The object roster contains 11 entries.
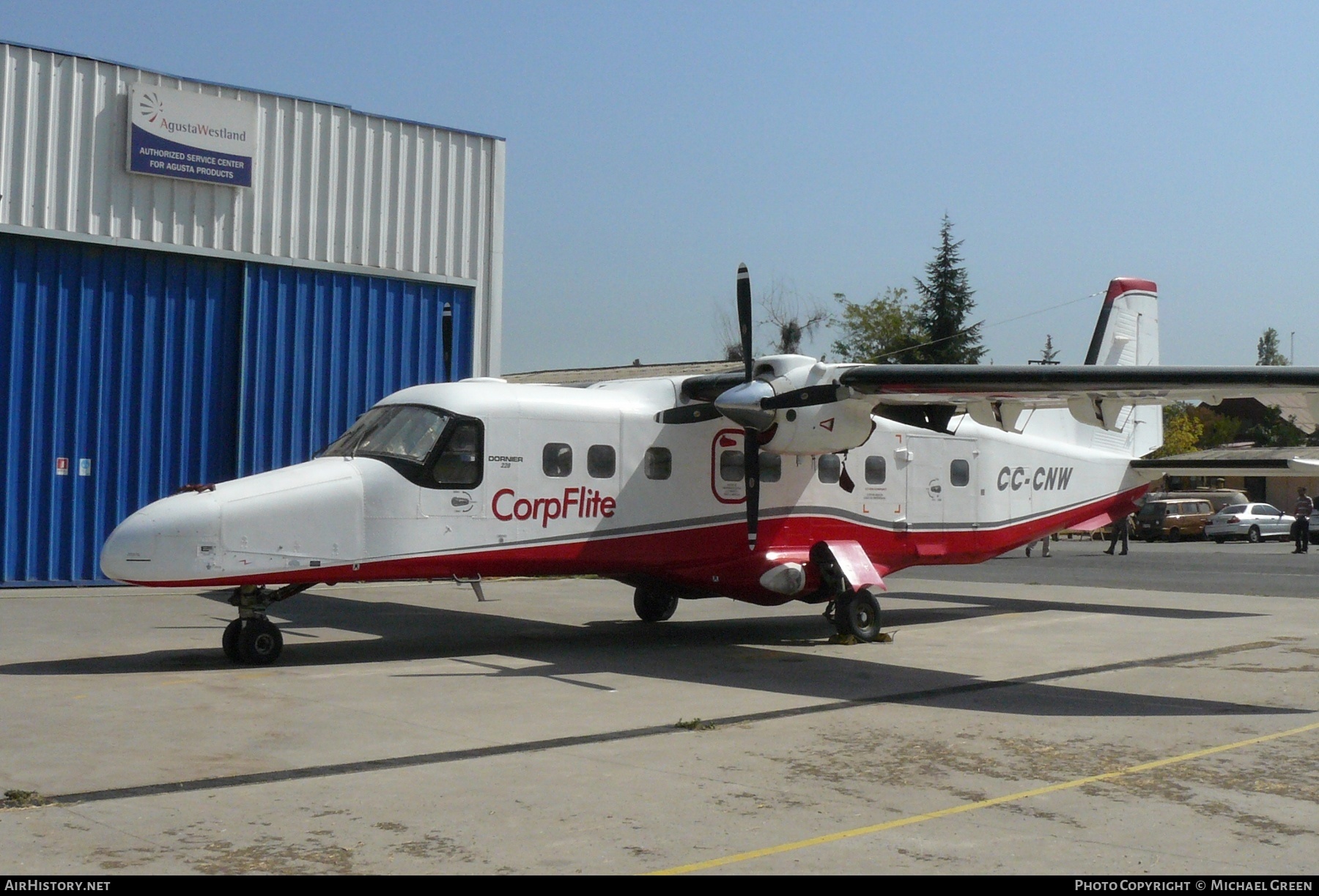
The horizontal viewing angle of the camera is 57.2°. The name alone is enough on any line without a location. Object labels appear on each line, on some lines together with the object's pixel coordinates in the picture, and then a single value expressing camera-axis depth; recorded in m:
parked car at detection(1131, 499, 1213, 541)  49.78
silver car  48.28
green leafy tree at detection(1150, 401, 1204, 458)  73.81
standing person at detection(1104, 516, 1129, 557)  36.68
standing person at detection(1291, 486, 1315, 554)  38.50
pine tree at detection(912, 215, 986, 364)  68.81
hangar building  19.64
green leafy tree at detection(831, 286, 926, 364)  72.50
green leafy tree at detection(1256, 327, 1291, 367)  138.88
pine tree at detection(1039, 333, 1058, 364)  85.75
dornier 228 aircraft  11.67
